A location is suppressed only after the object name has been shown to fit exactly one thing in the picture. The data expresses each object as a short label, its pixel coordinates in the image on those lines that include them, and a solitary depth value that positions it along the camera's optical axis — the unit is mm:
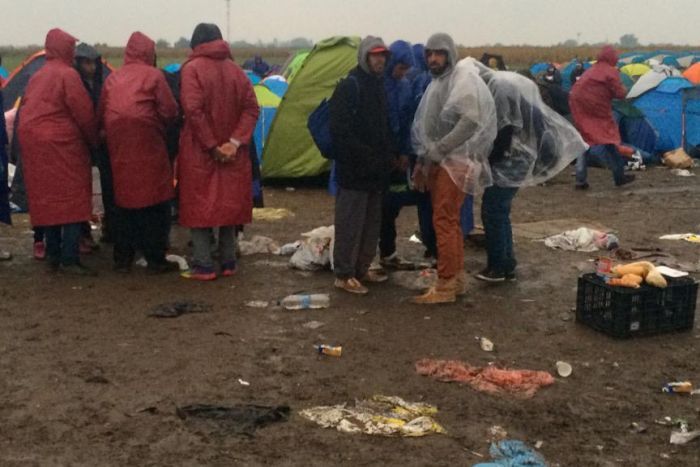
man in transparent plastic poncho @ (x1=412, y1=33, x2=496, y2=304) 5906
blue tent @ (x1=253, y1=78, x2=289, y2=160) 11586
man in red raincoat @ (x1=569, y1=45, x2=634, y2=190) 11586
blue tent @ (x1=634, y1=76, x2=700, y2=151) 14414
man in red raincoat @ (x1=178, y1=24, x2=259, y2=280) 6438
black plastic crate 5418
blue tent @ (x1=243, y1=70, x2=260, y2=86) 18480
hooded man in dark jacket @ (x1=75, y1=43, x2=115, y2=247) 6988
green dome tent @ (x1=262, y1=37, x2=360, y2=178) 11039
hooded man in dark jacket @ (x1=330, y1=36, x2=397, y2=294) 6059
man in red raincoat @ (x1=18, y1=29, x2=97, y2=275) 6621
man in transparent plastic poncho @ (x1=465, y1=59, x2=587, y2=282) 6207
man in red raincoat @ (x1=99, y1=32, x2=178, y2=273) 6562
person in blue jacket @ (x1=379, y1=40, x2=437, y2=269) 6391
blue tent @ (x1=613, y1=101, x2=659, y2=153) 14336
